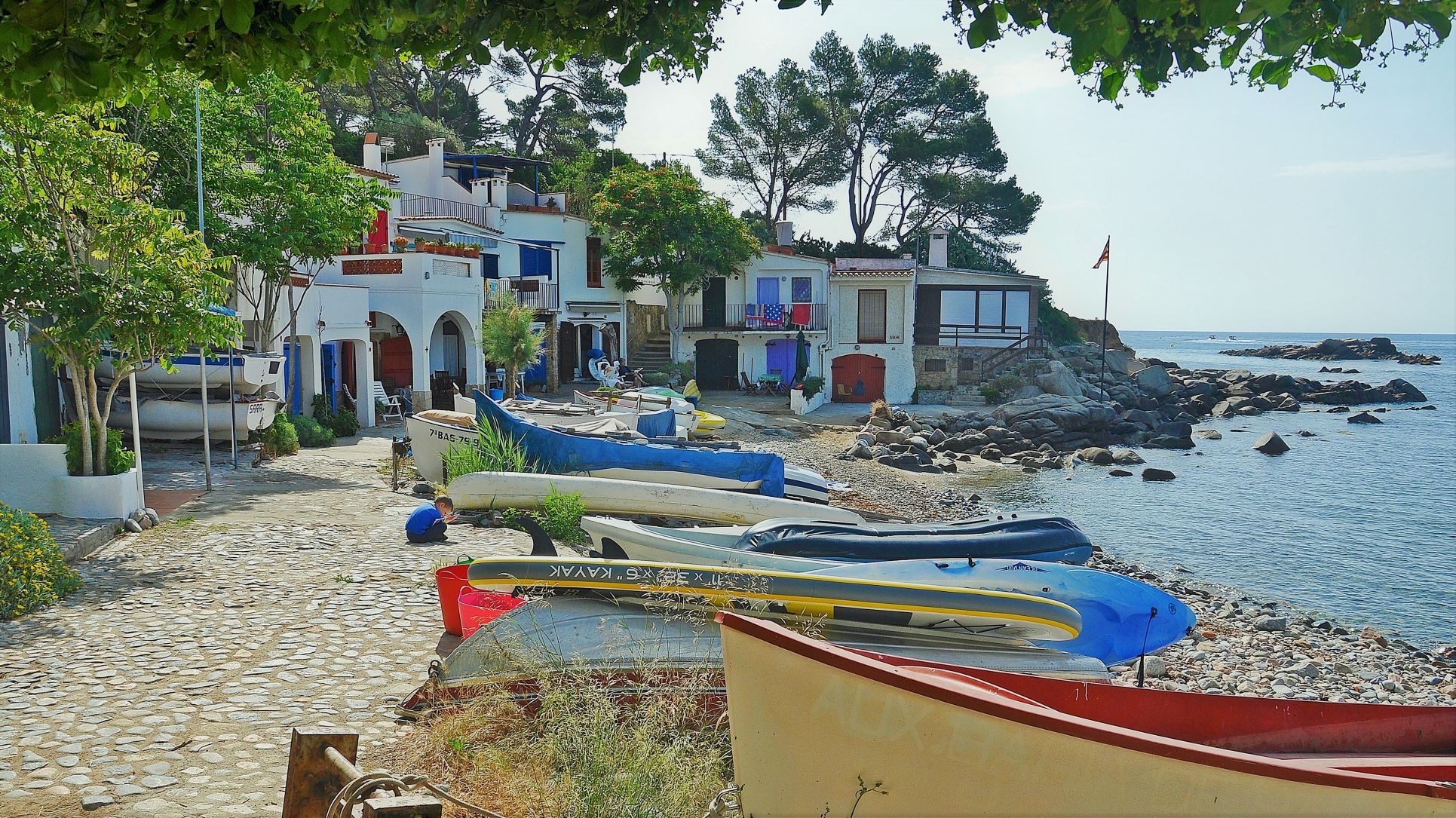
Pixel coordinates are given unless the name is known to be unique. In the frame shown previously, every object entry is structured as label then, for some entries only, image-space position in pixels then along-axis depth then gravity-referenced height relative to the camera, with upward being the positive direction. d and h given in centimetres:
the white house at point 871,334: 4072 +20
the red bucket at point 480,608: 759 -213
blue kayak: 807 -224
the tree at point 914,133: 4862 +1044
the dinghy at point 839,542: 916 -208
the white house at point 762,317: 4034 +87
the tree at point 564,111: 4988 +1187
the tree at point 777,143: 4834 +989
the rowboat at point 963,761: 384 -174
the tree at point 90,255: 1009 +89
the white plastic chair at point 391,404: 2566 -181
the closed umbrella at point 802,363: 3906 -98
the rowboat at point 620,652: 629 -214
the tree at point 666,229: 3709 +422
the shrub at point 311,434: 2028 -203
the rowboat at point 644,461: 1547 -201
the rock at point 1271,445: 3472 -378
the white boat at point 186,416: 1734 -144
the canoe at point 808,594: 701 -186
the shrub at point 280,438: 1831 -194
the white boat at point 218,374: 1684 -66
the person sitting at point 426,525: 1174 -229
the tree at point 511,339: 2478 -2
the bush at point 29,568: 828 -205
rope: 391 -184
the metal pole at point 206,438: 1451 -152
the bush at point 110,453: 1134 -139
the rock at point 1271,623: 1409 -412
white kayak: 1336 -229
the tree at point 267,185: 1727 +285
